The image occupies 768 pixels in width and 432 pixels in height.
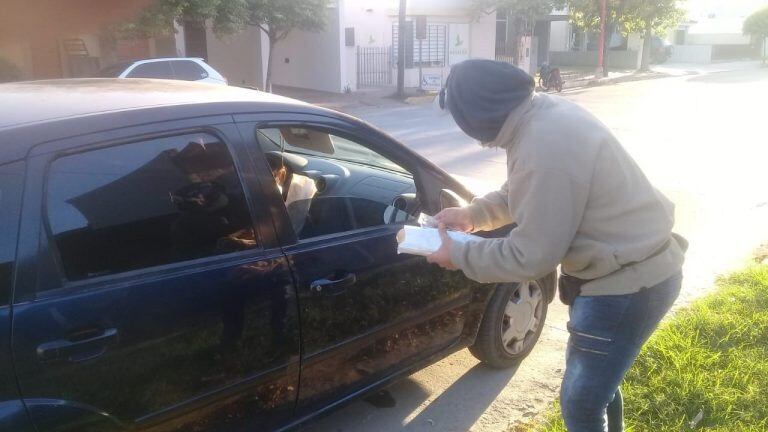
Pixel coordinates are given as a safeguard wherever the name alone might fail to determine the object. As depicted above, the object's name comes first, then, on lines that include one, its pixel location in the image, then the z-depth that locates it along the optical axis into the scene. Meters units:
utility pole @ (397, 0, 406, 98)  20.69
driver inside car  2.88
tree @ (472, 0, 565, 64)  26.78
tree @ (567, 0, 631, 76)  30.09
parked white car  13.52
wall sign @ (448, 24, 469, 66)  27.11
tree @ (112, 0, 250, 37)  15.11
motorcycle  23.94
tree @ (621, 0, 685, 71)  29.92
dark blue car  2.04
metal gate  24.33
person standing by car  1.96
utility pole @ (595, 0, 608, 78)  29.55
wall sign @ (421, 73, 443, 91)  22.73
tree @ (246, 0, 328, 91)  19.13
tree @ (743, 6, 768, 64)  41.12
